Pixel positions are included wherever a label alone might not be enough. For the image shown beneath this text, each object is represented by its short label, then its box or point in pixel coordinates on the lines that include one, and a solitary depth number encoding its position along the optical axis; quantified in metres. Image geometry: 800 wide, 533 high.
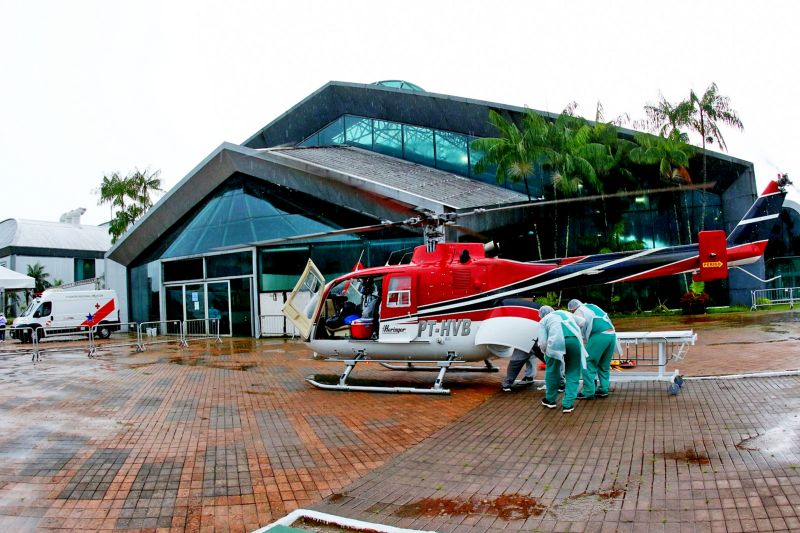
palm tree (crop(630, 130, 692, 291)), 22.17
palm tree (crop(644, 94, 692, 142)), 23.50
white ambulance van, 24.47
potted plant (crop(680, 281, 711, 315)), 22.55
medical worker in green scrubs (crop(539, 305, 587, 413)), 7.88
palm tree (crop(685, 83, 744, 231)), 23.50
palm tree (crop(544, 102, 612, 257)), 21.80
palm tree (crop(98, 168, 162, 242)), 39.88
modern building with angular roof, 20.50
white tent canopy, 24.14
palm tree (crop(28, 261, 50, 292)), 46.41
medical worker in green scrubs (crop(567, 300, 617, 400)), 8.38
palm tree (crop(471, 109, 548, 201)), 21.64
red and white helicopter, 8.98
